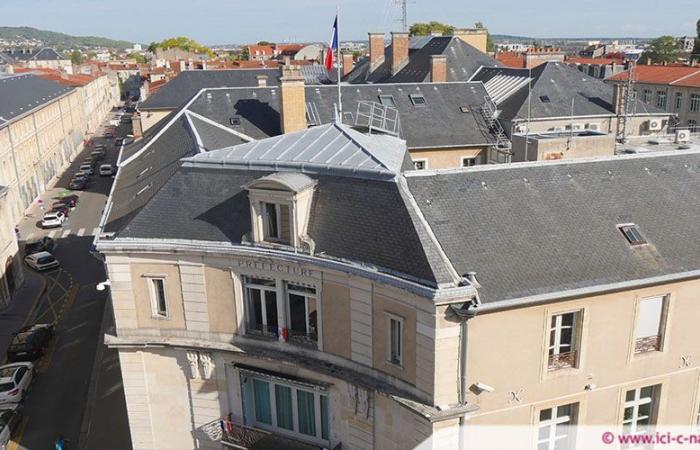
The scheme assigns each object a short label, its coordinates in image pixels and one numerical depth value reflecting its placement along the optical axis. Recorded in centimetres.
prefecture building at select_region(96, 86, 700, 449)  1536
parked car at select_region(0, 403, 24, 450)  2392
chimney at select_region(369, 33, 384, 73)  5641
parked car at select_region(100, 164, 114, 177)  7081
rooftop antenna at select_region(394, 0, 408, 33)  6062
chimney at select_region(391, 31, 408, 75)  5278
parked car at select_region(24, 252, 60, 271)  4294
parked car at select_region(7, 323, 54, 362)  3025
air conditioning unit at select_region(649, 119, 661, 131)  4112
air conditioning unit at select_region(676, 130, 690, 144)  2903
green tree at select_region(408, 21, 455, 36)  11505
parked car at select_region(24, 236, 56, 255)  4656
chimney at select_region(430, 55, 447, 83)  4394
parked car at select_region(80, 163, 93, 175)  7075
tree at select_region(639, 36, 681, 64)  11662
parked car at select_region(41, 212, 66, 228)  5234
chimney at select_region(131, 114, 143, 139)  4872
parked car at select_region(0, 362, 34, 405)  2634
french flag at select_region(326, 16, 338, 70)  2609
